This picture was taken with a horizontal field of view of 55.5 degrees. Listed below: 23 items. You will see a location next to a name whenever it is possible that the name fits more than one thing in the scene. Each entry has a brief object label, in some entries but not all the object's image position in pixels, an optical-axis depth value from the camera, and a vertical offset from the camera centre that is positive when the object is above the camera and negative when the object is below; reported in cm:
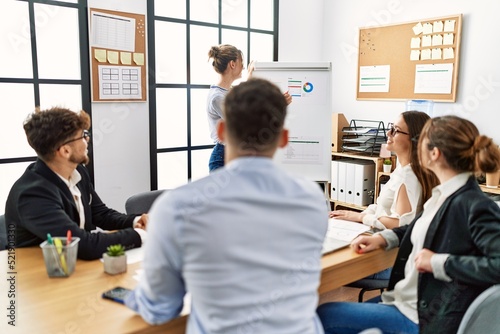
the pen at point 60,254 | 155 -51
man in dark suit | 173 -37
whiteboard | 333 -10
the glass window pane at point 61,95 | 335 -1
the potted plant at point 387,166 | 404 -57
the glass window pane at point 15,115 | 318 -14
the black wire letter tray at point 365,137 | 419 -35
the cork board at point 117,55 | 342 +29
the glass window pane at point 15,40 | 310 +35
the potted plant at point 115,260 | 159 -55
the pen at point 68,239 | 159 -48
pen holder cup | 155 -53
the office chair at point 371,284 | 223 -87
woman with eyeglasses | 210 -38
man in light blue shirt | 100 -30
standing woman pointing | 332 +14
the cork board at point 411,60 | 396 +34
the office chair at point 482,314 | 142 -64
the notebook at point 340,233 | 190 -58
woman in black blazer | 153 -50
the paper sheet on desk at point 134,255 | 172 -59
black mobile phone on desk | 138 -58
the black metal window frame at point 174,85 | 378 +17
